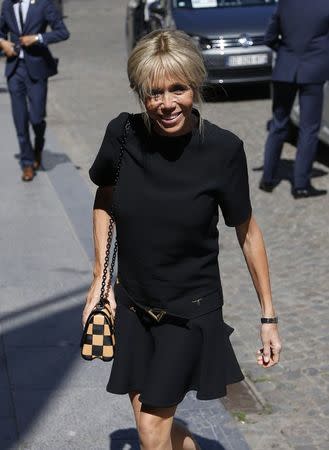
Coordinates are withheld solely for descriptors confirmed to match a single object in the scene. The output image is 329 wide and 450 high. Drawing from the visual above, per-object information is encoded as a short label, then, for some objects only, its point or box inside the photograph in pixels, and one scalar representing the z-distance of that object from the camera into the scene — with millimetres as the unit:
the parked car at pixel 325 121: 14172
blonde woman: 4867
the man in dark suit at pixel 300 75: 12545
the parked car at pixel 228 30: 19814
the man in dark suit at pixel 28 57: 13513
